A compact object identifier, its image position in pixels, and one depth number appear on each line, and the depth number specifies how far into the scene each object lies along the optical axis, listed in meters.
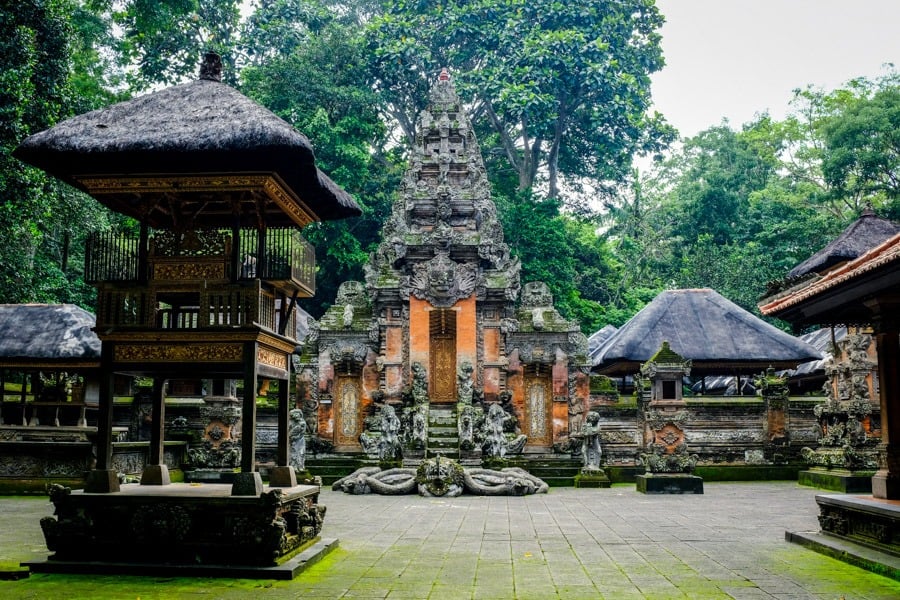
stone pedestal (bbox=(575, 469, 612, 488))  18.78
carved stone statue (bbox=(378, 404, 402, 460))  19.97
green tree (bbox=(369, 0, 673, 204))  33.53
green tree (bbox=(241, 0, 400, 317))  34.06
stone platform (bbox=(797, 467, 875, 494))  17.12
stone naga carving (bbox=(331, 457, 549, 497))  16.59
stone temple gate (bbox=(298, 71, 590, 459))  21.58
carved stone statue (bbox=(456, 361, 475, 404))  20.80
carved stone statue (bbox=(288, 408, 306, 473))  17.84
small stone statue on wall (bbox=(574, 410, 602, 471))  18.61
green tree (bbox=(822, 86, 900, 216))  31.11
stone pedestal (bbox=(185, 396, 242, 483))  18.83
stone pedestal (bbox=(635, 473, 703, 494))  16.70
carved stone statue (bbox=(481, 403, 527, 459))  19.73
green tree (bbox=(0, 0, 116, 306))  13.91
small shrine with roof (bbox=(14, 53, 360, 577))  8.06
